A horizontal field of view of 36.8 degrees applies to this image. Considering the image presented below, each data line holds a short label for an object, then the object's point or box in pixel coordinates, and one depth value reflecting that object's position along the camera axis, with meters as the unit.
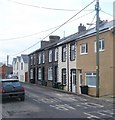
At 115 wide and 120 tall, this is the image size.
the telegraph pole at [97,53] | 14.23
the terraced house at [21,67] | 37.04
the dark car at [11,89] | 11.97
